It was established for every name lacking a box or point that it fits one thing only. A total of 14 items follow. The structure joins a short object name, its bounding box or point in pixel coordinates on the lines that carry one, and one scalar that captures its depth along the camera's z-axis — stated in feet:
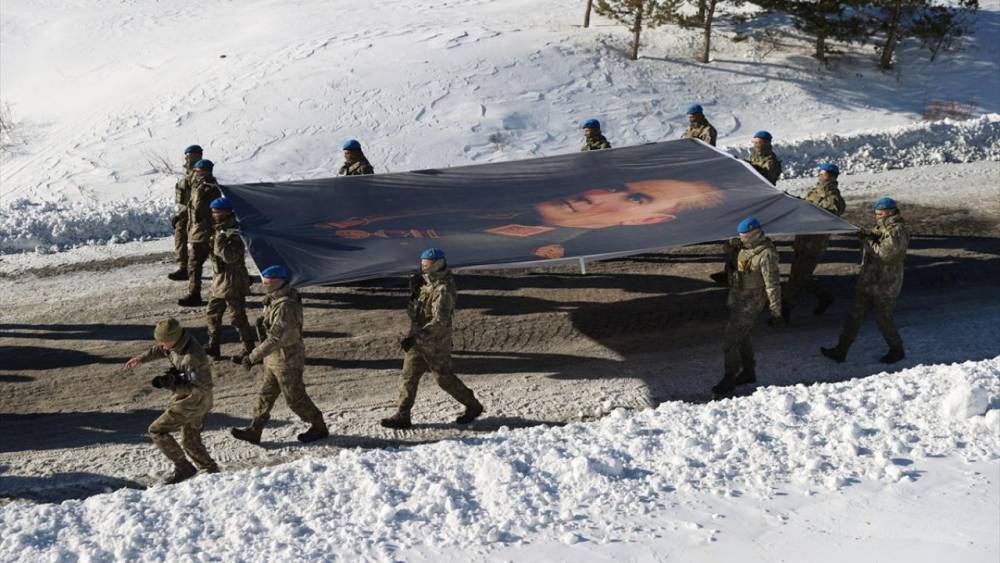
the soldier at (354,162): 45.62
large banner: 35.63
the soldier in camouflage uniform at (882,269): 35.22
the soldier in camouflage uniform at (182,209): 43.62
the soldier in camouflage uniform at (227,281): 36.55
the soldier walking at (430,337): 31.45
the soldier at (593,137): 48.39
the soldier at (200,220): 41.93
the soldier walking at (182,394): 28.14
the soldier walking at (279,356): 30.27
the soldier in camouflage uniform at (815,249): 40.81
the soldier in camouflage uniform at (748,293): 33.24
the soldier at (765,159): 44.68
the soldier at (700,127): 48.32
